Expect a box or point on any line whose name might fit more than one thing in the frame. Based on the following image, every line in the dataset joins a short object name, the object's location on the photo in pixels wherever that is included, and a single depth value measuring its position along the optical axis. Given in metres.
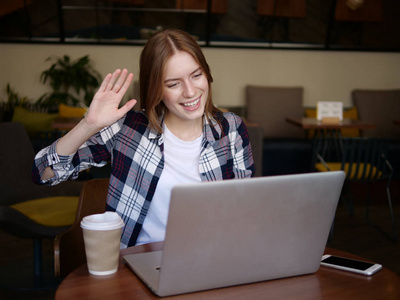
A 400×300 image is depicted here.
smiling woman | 1.45
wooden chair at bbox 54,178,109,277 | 1.39
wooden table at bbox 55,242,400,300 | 0.98
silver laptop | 0.86
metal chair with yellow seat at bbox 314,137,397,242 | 3.70
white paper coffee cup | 1.04
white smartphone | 1.12
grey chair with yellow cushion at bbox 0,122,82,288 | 2.32
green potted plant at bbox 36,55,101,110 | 5.84
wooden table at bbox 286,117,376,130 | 4.61
